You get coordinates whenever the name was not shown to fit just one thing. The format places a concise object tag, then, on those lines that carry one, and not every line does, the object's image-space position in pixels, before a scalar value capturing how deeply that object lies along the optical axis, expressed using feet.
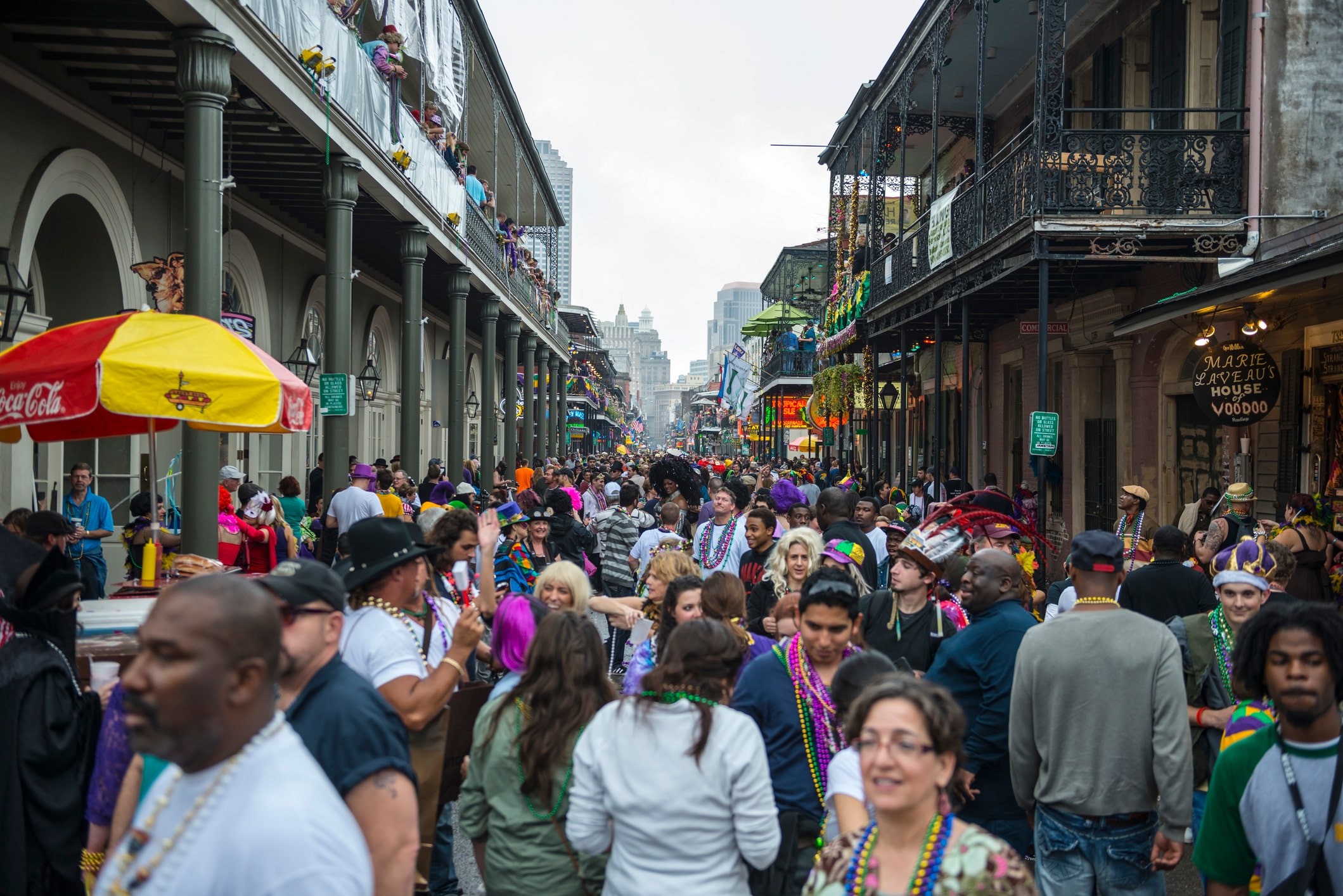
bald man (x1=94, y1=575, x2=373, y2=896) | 6.77
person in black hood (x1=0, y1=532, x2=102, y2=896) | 12.67
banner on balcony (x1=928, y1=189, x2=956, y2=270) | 54.08
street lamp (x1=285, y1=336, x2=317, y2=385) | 60.75
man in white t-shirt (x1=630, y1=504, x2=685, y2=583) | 32.83
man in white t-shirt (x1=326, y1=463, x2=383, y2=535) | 37.55
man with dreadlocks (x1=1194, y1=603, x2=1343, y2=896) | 10.46
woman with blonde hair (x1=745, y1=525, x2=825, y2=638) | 22.98
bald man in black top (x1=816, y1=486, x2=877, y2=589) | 28.12
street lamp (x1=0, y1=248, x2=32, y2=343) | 32.50
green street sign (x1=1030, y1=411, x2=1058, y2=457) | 41.06
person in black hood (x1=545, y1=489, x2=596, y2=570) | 32.83
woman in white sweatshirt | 10.68
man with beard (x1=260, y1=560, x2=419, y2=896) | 9.12
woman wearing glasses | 8.27
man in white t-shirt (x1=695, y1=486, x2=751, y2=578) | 30.55
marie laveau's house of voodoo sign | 37.09
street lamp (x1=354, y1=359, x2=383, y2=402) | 72.23
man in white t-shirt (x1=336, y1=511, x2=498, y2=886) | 13.25
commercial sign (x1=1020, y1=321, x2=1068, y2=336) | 57.06
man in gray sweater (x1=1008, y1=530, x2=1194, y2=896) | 13.67
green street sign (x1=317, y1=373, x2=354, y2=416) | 41.11
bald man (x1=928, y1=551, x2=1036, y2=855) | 15.62
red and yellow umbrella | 18.03
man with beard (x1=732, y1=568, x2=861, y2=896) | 12.94
